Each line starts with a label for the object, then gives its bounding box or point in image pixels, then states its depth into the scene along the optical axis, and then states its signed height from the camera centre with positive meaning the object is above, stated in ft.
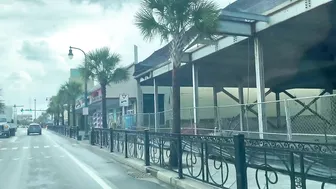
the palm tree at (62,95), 162.88 +10.83
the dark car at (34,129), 164.96 -4.92
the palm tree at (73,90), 152.46 +11.82
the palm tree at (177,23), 37.06 +9.82
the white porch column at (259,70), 46.19 +5.62
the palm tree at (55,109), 202.15 +6.18
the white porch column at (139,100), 97.35 +4.31
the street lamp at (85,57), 85.03 +14.29
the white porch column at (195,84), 63.70 +5.50
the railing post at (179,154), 29.45 -3.26
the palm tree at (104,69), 84.94 +11.53
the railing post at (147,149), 38.61 -3.68
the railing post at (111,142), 58.39 -4.20
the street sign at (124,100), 59.36 +2.74
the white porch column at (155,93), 84.83 +5.30
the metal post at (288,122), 33.61 -0.95
